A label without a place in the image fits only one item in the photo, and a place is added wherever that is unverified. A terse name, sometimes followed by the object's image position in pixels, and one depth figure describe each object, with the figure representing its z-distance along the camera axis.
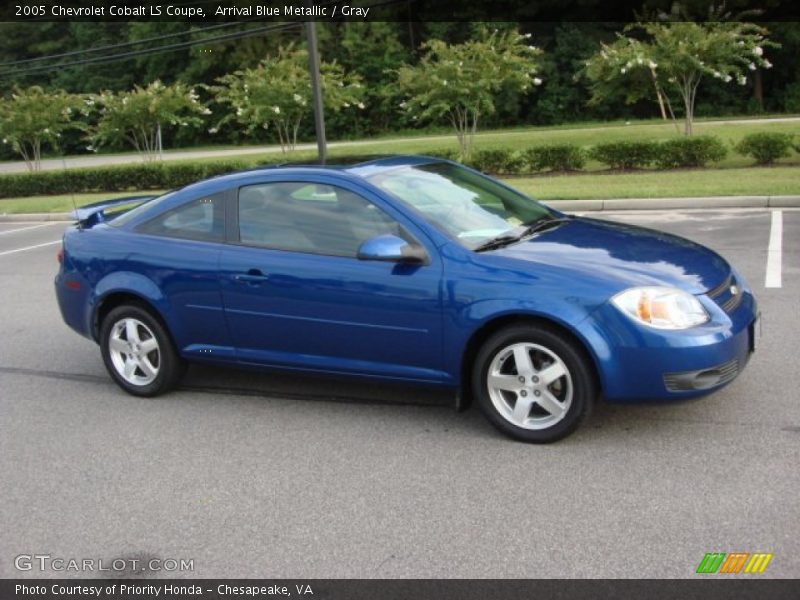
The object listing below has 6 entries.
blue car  4.21
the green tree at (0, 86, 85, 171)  28.41
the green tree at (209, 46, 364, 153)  25.81
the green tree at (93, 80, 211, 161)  26.30
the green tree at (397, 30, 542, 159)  22.17
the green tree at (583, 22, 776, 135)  22.59
